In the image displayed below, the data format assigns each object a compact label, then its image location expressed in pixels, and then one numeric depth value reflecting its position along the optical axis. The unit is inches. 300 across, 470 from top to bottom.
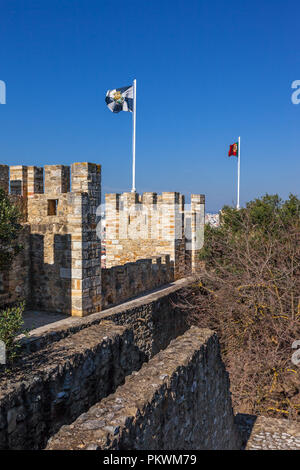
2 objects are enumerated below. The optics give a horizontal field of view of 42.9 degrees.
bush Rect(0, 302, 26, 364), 173.2
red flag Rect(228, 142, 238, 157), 819.4
